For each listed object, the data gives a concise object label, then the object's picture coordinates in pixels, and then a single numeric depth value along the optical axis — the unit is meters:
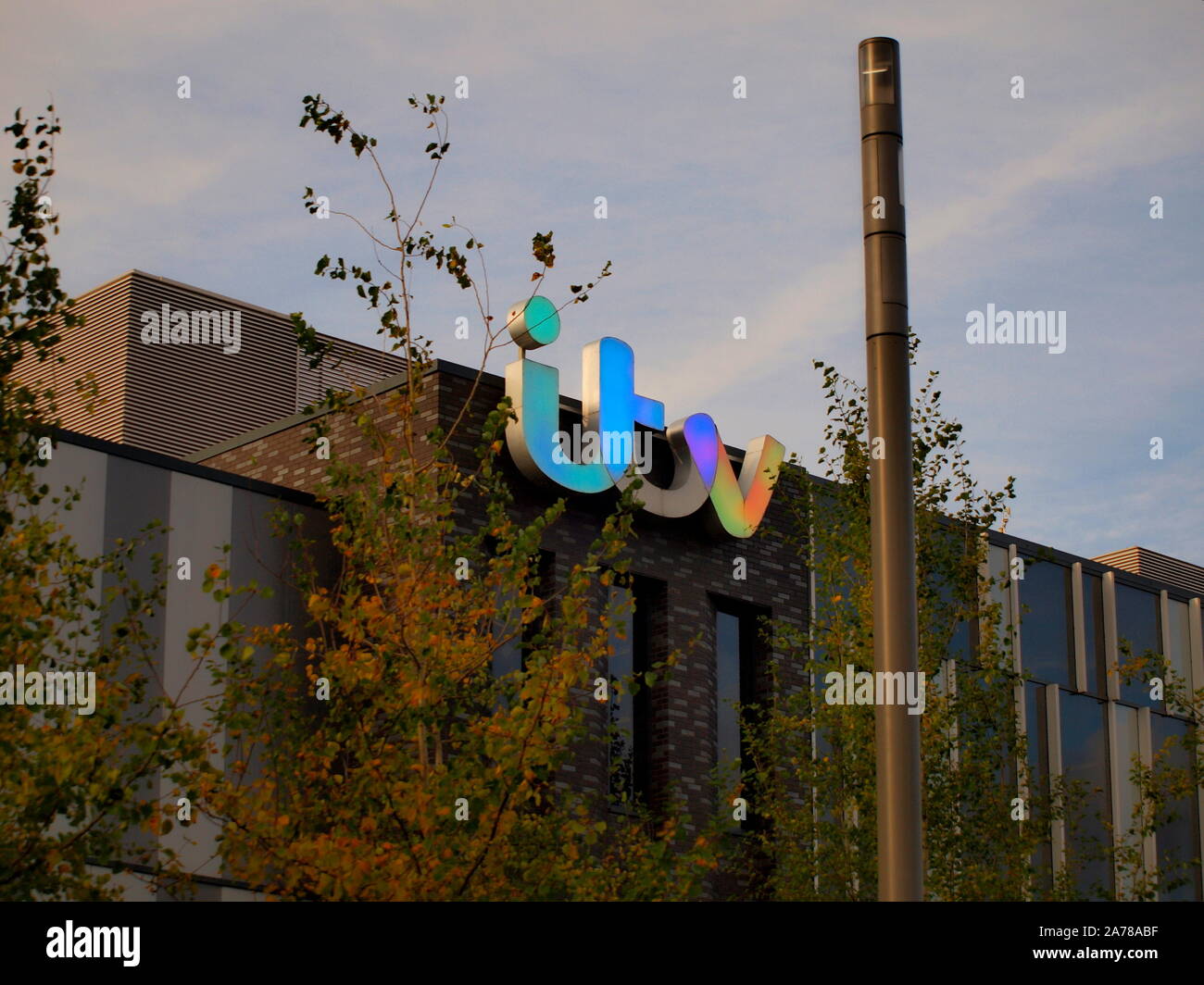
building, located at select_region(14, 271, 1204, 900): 20.70
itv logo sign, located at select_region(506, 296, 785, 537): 22.28
